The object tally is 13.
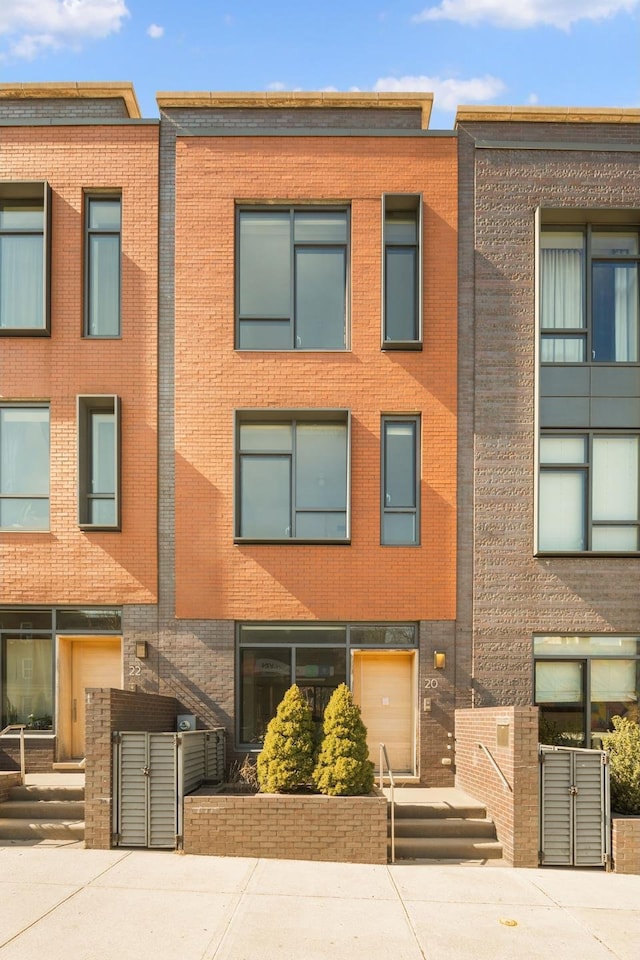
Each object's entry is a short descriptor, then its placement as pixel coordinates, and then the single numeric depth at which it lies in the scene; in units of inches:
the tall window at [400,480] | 467.8
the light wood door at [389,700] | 461.7
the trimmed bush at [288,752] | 368.5
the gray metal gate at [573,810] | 362.3
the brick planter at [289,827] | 354.9
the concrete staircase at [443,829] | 369.4
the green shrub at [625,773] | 377.1
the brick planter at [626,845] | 358.6
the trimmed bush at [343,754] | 362.3
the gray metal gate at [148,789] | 364.5
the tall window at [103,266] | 482.3
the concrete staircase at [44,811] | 380.5
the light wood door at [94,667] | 472.1
